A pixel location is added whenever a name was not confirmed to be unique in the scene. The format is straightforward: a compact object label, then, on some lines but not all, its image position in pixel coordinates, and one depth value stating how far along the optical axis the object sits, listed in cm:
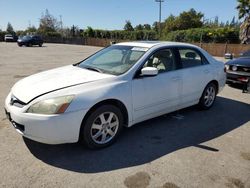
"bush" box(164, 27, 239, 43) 3030
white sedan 313
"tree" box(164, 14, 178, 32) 5278
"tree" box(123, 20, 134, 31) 8350
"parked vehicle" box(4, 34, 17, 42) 4684
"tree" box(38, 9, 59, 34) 7096
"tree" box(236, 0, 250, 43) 2829
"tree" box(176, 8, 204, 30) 5229
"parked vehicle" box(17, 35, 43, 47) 3238
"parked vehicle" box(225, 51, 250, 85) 757
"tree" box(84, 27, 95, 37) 5728
